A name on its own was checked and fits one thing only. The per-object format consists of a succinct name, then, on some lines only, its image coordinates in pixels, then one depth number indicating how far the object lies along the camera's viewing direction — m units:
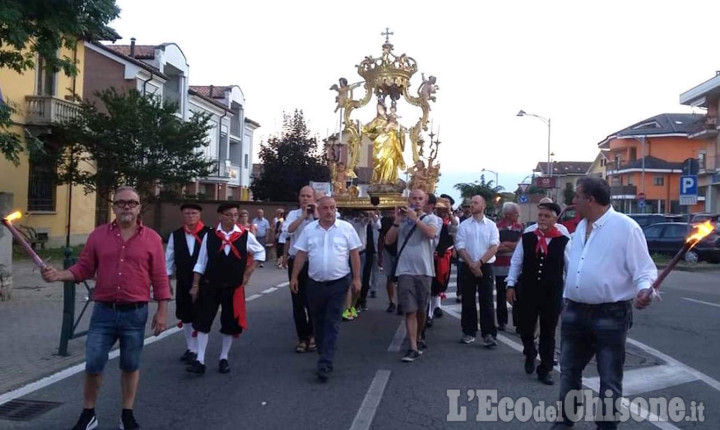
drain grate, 6.24
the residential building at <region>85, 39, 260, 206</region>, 33.19
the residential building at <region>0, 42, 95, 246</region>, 24.80
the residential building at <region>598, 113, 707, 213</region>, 59.94
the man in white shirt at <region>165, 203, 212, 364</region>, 8.05
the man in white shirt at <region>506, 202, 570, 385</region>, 7.55
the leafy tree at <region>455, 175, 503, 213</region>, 57.03
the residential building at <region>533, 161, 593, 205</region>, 79.91
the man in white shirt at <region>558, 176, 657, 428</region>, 5.12
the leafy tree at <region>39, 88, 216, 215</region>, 24.16
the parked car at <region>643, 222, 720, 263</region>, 25.77
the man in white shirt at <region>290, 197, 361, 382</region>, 7.81
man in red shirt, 5.68
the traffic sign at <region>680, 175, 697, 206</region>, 23.42
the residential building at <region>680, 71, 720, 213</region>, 43.72
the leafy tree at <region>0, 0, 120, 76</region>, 12.15
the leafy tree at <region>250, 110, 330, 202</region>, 40.62
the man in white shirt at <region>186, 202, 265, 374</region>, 7.81
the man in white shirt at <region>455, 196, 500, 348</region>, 9.31
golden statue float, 12.09
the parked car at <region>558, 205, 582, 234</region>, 10.29
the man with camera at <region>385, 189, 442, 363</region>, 8.48
